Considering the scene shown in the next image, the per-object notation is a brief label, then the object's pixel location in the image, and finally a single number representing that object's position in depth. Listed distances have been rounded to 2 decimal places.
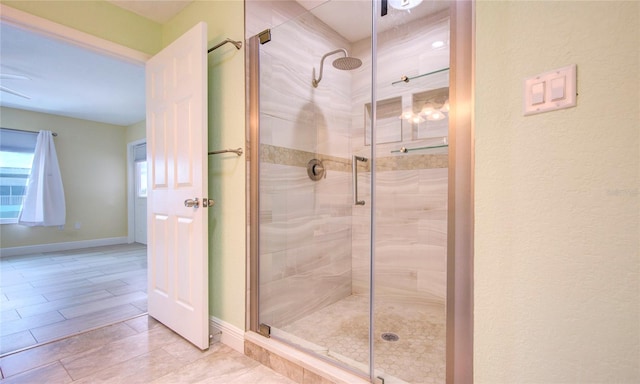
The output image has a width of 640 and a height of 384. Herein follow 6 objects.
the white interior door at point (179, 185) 1.80
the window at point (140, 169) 5.73
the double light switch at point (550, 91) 0.87
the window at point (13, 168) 4.63
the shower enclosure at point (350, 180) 1.84
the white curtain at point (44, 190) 4.75
